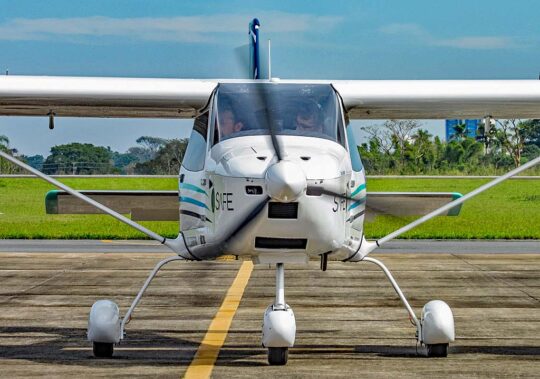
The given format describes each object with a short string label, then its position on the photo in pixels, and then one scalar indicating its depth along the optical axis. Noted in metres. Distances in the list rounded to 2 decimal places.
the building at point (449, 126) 119.44
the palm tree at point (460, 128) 70.77
